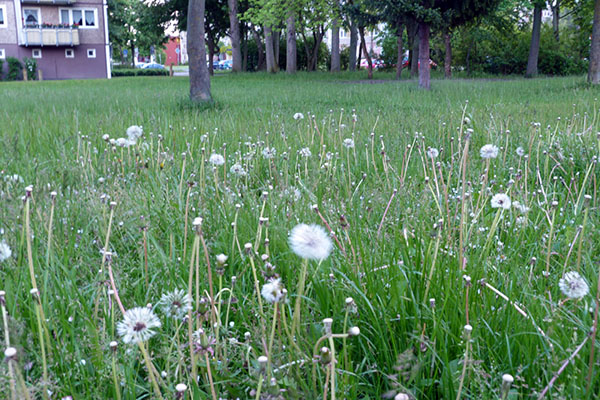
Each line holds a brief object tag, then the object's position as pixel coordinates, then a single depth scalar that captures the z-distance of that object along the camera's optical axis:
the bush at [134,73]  47.44
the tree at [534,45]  25.30
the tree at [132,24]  37.44
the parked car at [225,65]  74.56
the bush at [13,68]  37.19
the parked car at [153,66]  69.86
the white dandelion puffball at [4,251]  1.17
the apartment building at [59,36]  40.69
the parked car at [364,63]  38.52
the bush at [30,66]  38.38
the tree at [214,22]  37.09
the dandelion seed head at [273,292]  1.08
